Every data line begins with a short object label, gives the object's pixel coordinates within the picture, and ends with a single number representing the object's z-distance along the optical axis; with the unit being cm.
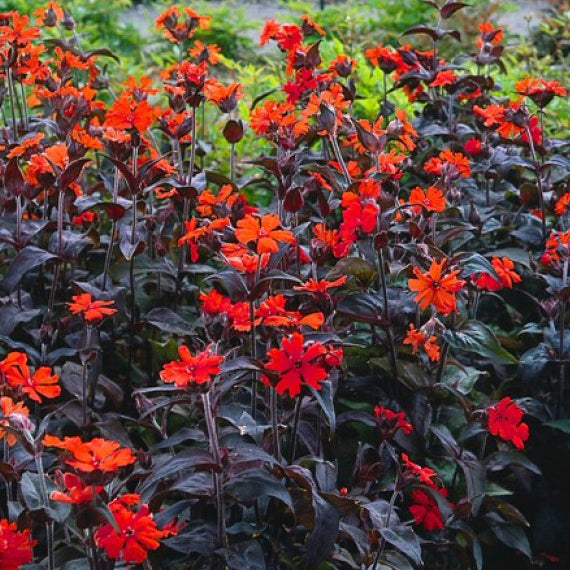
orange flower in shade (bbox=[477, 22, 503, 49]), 160
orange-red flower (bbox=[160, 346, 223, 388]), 94
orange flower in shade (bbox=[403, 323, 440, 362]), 116
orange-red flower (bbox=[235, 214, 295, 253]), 103
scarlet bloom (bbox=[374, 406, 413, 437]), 112
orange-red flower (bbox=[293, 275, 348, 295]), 108
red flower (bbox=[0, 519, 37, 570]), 91
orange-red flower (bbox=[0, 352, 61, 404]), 99
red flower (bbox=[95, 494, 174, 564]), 92
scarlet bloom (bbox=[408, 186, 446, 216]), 119
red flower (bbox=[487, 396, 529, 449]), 116
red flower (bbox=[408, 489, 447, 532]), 116
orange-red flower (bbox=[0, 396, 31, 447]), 94
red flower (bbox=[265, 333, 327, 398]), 98
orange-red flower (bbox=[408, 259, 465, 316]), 110
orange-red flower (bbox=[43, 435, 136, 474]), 89
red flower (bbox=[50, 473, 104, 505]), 89
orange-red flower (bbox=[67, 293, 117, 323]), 112
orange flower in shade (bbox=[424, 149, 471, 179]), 131
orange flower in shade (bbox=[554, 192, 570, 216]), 134
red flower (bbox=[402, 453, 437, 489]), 106
